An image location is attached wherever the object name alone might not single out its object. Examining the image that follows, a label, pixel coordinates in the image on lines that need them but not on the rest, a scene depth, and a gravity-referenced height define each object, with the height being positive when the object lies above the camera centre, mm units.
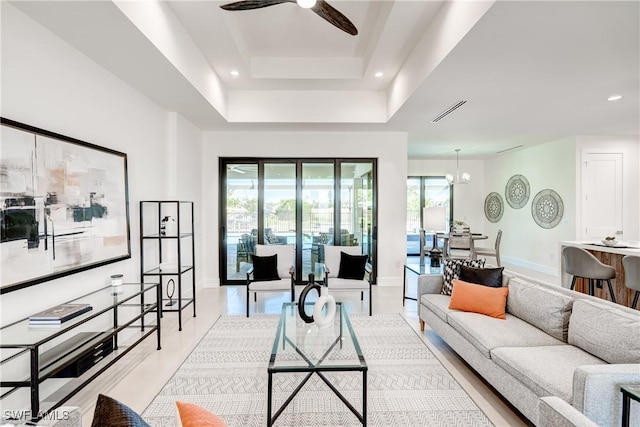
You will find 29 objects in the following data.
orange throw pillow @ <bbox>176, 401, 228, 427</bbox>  925 -627
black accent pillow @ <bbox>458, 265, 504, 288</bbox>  2977 -630
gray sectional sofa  1471 -917
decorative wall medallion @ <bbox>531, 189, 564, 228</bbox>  6293 +65
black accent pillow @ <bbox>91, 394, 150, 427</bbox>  894 -601
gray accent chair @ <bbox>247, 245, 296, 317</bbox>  4210 -702
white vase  2400 -783
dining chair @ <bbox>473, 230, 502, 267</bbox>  6219 -828
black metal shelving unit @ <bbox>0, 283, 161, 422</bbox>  1748 -955
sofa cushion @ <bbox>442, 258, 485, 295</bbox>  3326 -637
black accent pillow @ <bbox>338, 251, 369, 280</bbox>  4449 -798
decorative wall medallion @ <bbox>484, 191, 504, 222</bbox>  8133 +122
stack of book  1974 -683
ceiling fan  2191 +1509
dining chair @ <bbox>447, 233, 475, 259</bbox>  6070 -625
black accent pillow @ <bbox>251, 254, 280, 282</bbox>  4430 -818
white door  5914 +310
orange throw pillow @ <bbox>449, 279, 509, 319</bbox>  2721 -792
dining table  6341 -541
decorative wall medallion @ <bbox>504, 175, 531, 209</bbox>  7184 +486
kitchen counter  3914 -662
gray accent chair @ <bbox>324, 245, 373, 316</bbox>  4070 -888
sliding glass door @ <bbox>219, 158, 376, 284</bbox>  5535 +106
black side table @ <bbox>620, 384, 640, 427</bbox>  1432 -886
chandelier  7441 +872
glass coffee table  1934 -986
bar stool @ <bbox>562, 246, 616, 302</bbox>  3660 -692
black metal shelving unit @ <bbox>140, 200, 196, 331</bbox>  3561 -522
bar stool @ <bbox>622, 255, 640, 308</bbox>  3254 -647
